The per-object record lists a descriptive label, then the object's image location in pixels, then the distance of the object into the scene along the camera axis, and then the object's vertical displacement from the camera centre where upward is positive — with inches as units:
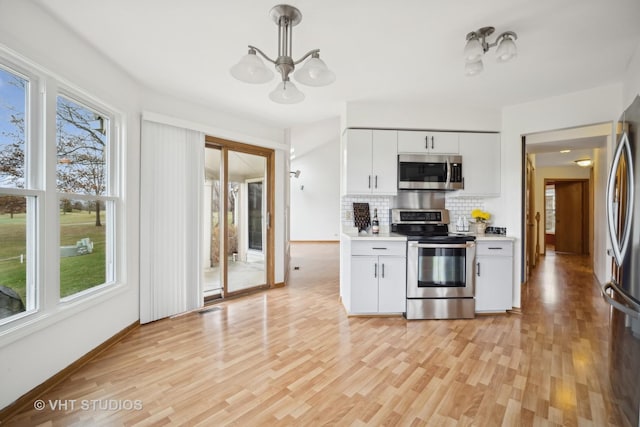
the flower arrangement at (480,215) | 135.2 -1.5
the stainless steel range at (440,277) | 121.6 -27.9
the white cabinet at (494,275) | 125.3 -27.7
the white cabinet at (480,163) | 135.5 +23.2
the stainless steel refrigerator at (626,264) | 55.6 -10.9
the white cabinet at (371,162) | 132.3 +23.3
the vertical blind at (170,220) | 116.0 -3.6
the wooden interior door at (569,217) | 302.4 -5.1
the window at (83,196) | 84.1 +4.7
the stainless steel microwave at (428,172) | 133.7 +18.7
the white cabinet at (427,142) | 134.4 +32.9
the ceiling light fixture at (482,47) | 73.4 +42.7
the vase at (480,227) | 135.5 -7.1
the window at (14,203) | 67.0 +1.9
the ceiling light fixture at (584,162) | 248.2 +43.9
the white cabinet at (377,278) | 122.1 -28.4
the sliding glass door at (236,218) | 148.4 -3.5
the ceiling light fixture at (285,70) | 63.6 +32.0
